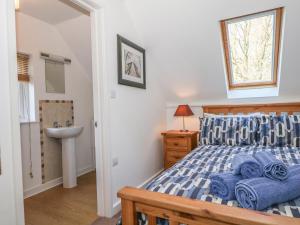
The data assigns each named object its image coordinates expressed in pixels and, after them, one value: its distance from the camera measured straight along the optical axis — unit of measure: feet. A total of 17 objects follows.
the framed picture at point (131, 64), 7.33
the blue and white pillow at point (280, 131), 7.54
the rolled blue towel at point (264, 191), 3.08
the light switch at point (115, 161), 6.85
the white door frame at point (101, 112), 6.46
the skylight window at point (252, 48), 8.14
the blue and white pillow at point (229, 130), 8.16
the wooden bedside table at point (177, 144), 9.68
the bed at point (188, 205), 2.53
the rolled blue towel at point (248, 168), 3.75
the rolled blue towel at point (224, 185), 3.52
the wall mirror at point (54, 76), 9.11
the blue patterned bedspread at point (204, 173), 3.41
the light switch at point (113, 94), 6.77
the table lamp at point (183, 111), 10.11
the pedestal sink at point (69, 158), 8.82
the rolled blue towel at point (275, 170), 3.53
